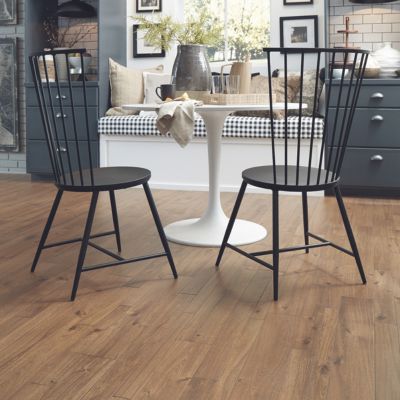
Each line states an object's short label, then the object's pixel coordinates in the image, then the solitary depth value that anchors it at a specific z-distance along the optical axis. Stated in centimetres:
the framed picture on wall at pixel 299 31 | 459
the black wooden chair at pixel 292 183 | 207
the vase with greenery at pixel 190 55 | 257
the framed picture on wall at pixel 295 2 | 458
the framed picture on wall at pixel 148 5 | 493
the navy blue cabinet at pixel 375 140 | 392
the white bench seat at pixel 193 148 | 409
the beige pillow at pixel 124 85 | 460
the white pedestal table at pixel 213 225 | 277
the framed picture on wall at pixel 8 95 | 509
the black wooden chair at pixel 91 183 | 207
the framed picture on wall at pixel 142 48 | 496
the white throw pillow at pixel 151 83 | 463
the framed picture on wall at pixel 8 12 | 507
